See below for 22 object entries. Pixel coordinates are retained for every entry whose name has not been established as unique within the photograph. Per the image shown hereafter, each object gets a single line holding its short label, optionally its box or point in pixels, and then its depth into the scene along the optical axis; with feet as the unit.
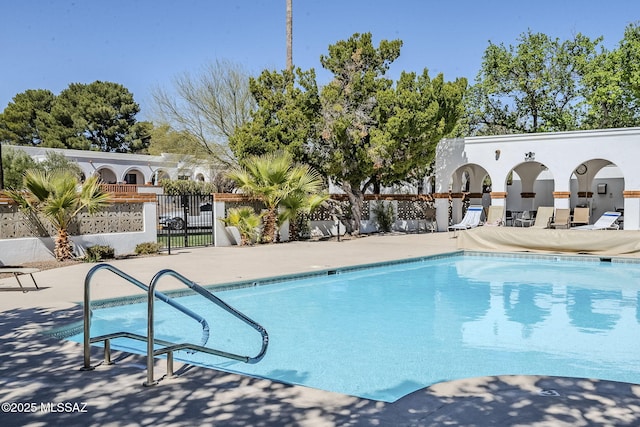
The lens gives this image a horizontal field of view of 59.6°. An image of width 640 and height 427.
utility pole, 85.56
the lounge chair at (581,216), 72.13
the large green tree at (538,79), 105.29
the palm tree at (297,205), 62.49
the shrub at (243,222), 60.03
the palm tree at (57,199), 43.70
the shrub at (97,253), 45.65
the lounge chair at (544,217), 70.88
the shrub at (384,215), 78.89
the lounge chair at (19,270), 30.04
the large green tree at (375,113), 65.51
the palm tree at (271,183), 60.80
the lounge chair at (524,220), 79.15
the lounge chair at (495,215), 73.10
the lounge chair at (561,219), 68.95
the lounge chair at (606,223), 64.08
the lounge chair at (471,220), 70.49
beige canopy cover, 50.55
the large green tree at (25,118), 186.39
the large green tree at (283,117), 66.69
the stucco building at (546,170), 67.21
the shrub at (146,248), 50.67
